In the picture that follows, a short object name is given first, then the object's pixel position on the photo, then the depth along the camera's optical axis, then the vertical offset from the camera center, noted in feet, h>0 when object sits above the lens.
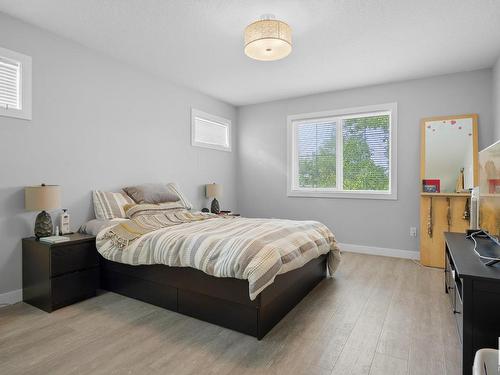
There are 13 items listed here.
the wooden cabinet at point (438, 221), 12.33 -1.37
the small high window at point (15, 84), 8.71 +3.18
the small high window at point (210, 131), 15.89 +3.40
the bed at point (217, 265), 6.96 -1.97
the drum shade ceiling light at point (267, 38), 8.20 +4.27
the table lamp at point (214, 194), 16.08 -0.27
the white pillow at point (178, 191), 13.40 -0.10
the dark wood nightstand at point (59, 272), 8.36 -2.47
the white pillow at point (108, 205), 10.64 -0.59
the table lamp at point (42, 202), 8.53 -0.39
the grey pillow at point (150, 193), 11.69 -0.17
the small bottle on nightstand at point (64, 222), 9.67 -1.10
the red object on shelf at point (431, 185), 13.05 +0.18
